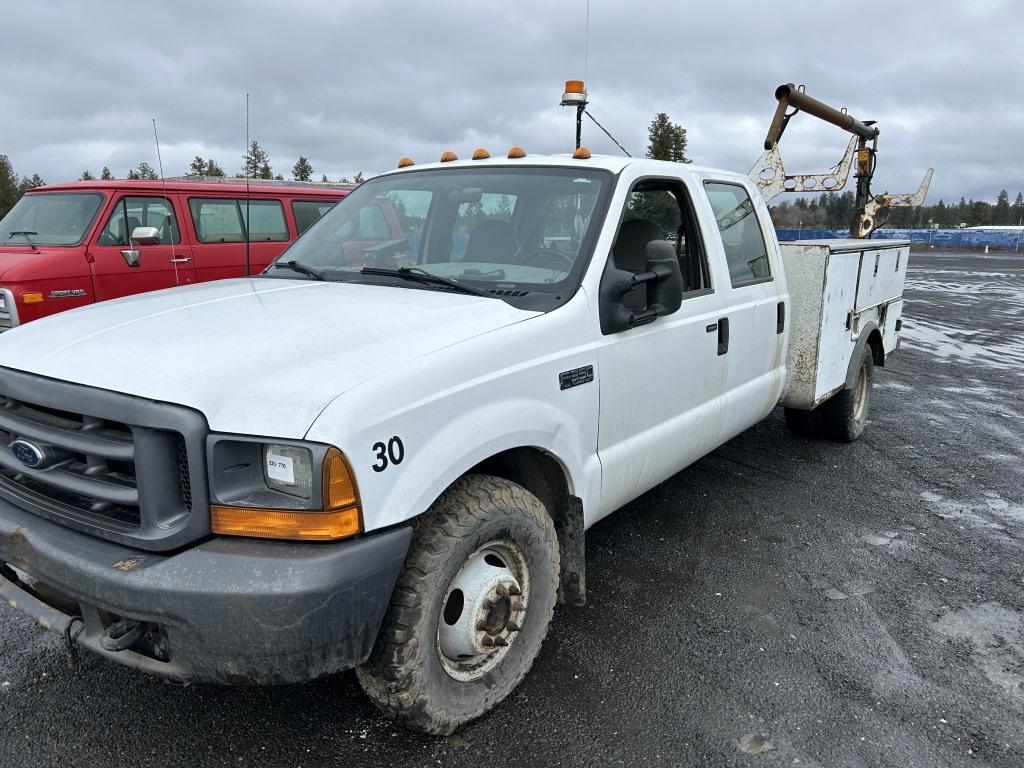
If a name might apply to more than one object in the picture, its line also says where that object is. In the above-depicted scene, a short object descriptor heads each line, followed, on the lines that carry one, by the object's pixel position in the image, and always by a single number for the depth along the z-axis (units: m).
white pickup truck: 2.12
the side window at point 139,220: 7.75
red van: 7.18
